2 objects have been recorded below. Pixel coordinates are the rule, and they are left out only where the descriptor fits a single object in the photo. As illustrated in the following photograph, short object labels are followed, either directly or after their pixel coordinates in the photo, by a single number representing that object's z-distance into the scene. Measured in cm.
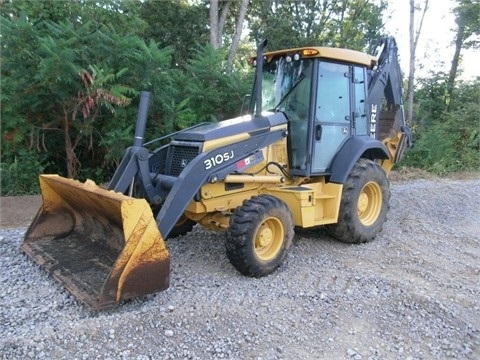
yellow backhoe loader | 357
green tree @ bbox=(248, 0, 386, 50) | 1594
